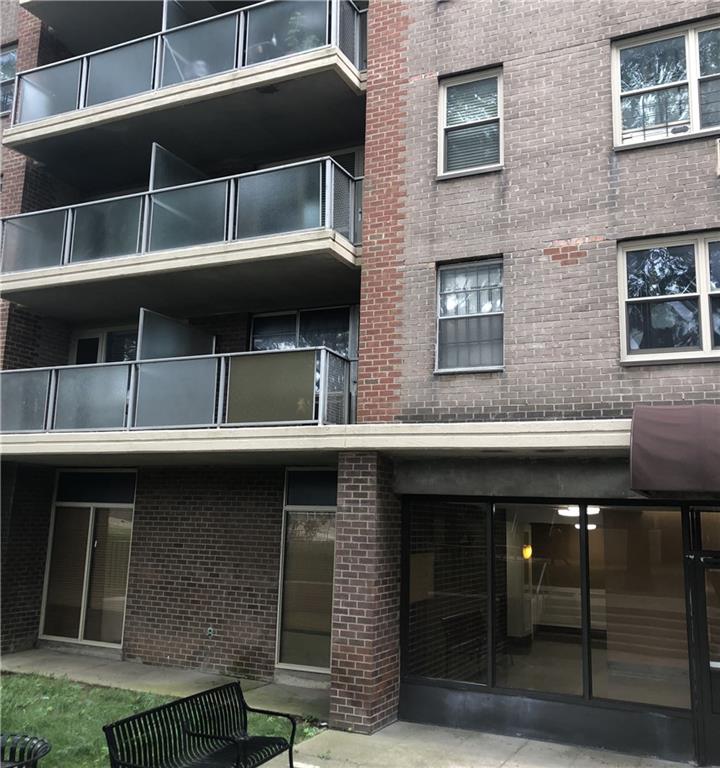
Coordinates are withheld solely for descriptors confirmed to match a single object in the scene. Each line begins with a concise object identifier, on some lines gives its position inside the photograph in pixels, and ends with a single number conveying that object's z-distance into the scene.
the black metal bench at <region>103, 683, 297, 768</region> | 5.93
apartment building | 8.30
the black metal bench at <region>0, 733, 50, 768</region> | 5.73
